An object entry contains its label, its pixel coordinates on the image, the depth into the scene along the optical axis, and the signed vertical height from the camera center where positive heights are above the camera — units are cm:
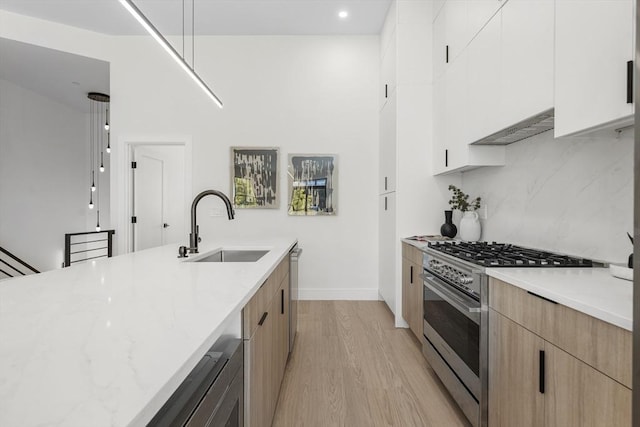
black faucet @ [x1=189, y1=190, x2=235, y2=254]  198 -11
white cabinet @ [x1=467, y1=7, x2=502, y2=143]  202 +87
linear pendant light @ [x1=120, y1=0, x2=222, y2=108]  154 +98
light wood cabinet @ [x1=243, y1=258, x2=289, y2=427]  116 -61
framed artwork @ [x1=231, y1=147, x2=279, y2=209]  417 +44
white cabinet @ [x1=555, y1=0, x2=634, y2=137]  115 +58
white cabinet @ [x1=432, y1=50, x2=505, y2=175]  246 +71
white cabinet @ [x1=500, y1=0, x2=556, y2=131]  158 +80
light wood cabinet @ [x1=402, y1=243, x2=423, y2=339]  265 -66
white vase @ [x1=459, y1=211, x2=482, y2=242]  274 -13
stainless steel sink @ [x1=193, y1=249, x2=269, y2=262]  230 -31
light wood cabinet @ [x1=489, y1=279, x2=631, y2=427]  90 -52
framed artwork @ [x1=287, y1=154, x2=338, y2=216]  418 +35
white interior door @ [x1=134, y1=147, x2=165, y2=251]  439 +17
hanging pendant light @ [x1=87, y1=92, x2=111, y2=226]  603 +121
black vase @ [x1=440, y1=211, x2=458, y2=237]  301 -14
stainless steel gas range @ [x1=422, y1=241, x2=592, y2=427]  156 -54
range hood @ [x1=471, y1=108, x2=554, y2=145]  173 +50
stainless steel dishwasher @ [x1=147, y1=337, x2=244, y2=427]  67 -43
